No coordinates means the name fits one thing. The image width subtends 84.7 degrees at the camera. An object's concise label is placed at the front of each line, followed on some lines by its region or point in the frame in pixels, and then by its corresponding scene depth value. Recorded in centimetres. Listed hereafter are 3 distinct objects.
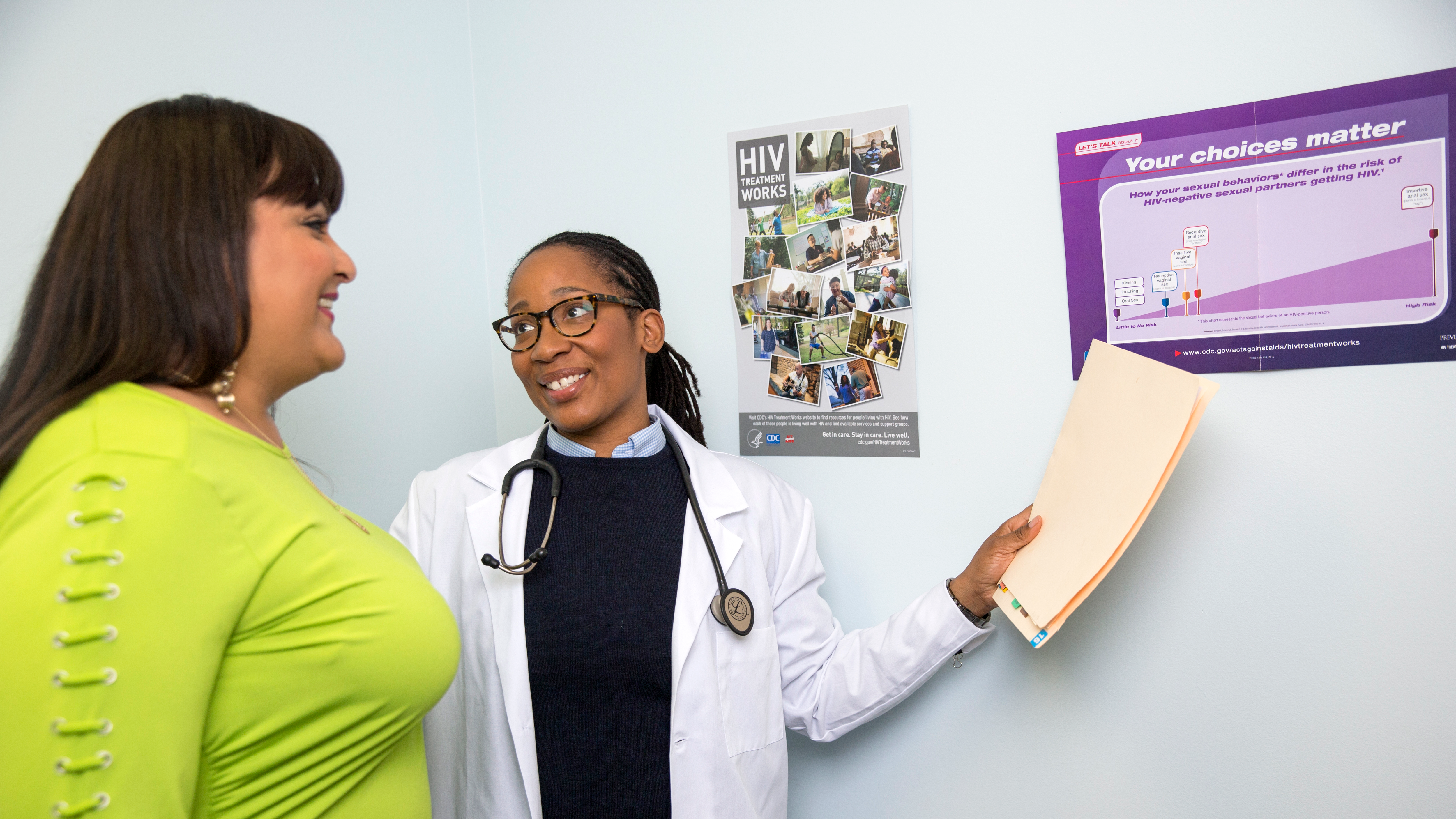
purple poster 105
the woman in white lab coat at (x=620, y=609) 111
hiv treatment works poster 133
